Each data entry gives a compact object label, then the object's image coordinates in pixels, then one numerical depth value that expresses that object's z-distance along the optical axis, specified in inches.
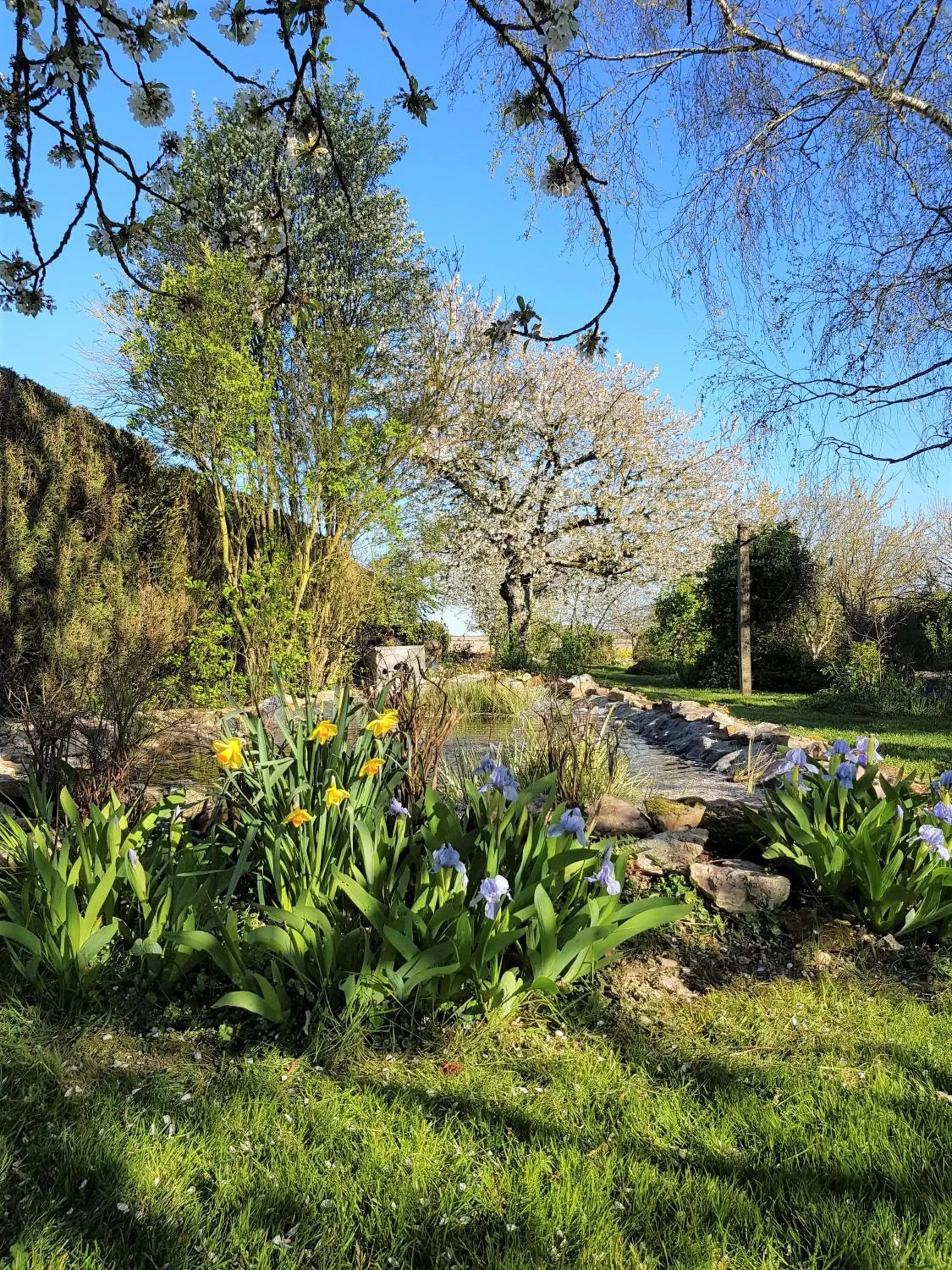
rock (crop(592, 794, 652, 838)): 126.1
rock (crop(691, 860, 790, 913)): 108.7
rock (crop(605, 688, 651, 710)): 333.4
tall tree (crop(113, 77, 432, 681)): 269.3
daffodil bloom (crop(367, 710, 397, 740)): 93.0
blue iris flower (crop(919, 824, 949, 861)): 97.0
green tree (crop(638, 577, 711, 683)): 520.1
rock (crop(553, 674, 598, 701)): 328.5
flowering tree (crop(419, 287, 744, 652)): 599.2
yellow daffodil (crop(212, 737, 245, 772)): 84.2
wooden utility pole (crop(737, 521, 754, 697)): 434.9
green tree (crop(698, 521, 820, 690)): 498.0
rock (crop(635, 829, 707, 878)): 113.7
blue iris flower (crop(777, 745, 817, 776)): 116.8
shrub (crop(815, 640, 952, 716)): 346.0
